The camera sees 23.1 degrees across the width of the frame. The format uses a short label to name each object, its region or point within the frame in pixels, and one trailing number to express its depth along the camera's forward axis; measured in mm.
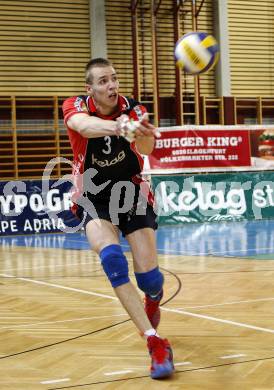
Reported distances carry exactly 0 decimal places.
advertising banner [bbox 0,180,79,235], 15172
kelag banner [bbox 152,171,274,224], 16438
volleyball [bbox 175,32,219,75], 5406
